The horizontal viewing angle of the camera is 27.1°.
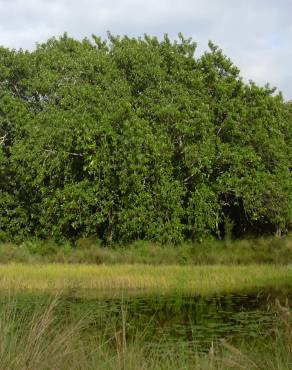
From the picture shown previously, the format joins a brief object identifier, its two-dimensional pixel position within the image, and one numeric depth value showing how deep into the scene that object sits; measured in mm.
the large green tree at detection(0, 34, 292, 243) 24156
